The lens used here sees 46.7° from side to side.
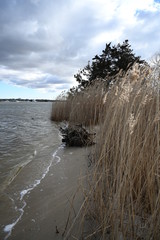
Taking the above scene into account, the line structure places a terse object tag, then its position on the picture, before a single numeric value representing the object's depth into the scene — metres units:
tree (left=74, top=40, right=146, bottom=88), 12.03
